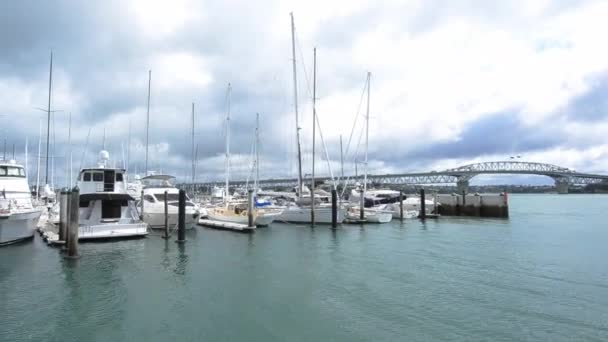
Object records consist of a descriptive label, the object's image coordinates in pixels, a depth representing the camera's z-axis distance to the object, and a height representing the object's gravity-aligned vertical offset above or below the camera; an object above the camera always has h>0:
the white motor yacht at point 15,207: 25.06 -0.87
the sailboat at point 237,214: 38.12 -2.29
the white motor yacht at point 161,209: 34.25 -1.49
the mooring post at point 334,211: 39.67 -2.17
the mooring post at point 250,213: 34.82 -2.00
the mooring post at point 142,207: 35.31 -1.34
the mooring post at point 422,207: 51.01 -2.30
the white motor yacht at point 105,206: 27.14 -1.01
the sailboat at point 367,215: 45.30 -2.93
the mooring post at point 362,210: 44.91 -2.30
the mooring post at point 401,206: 48.78 -2.10
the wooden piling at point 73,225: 20.89 -1.70
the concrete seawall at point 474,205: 54.53 -2.35
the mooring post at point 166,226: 29.42 -2.53
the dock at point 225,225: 35.25 -3.23
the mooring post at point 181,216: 28.25 -1.72
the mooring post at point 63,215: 25.47 -1.40
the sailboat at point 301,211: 42.41 -2.27
